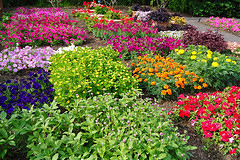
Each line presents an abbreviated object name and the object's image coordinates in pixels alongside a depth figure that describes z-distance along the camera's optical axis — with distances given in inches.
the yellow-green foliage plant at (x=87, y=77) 127.0
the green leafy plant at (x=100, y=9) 403.5
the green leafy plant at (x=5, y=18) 334.5
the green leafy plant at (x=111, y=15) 370.6
